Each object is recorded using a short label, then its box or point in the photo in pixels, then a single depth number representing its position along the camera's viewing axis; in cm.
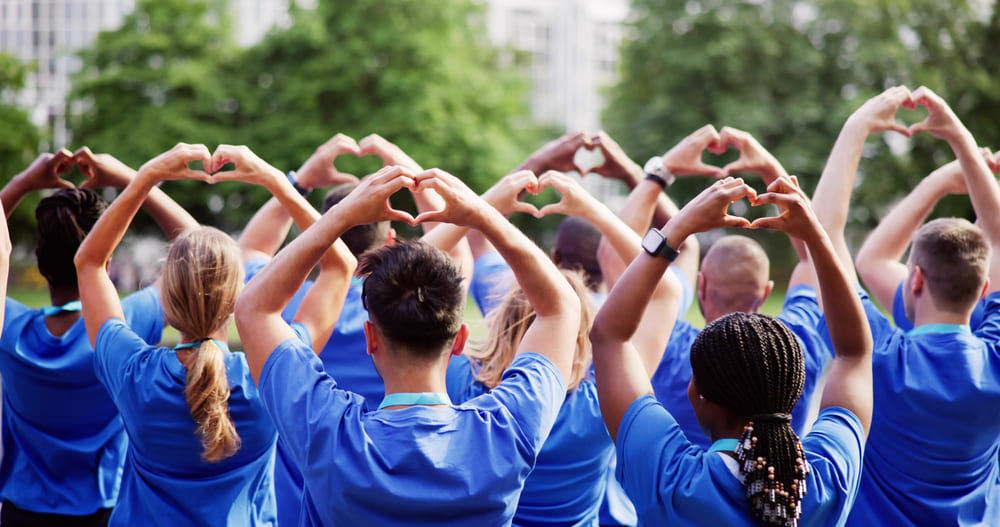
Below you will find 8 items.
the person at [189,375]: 276
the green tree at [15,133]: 3080
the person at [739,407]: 214
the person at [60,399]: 344
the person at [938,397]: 313
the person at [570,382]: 298
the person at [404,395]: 211
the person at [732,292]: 350
